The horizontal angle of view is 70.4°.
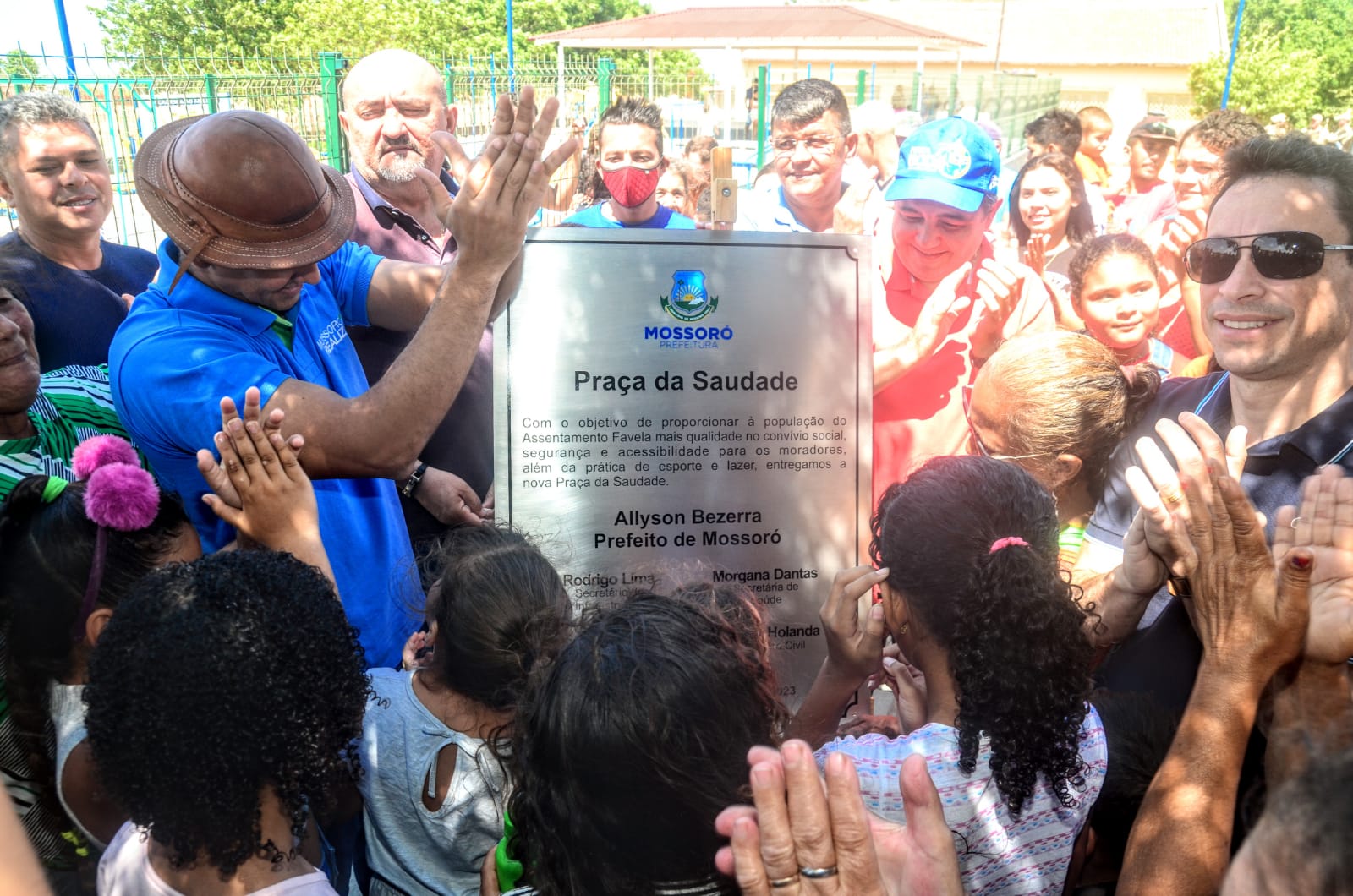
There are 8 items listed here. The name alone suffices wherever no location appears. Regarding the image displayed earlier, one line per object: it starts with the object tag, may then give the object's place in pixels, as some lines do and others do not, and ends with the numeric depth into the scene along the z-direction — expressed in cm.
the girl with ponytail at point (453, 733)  191
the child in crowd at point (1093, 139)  819
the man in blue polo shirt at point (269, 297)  205
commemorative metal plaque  253
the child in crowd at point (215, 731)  150
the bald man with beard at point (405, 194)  330
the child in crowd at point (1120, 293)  335
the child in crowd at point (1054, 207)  517
